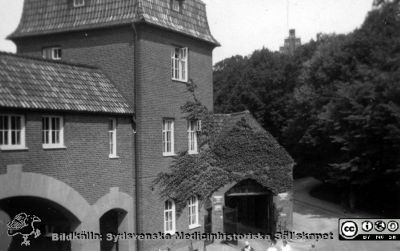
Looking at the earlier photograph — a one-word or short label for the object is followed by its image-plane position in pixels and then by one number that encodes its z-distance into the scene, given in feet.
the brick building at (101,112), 50.52
